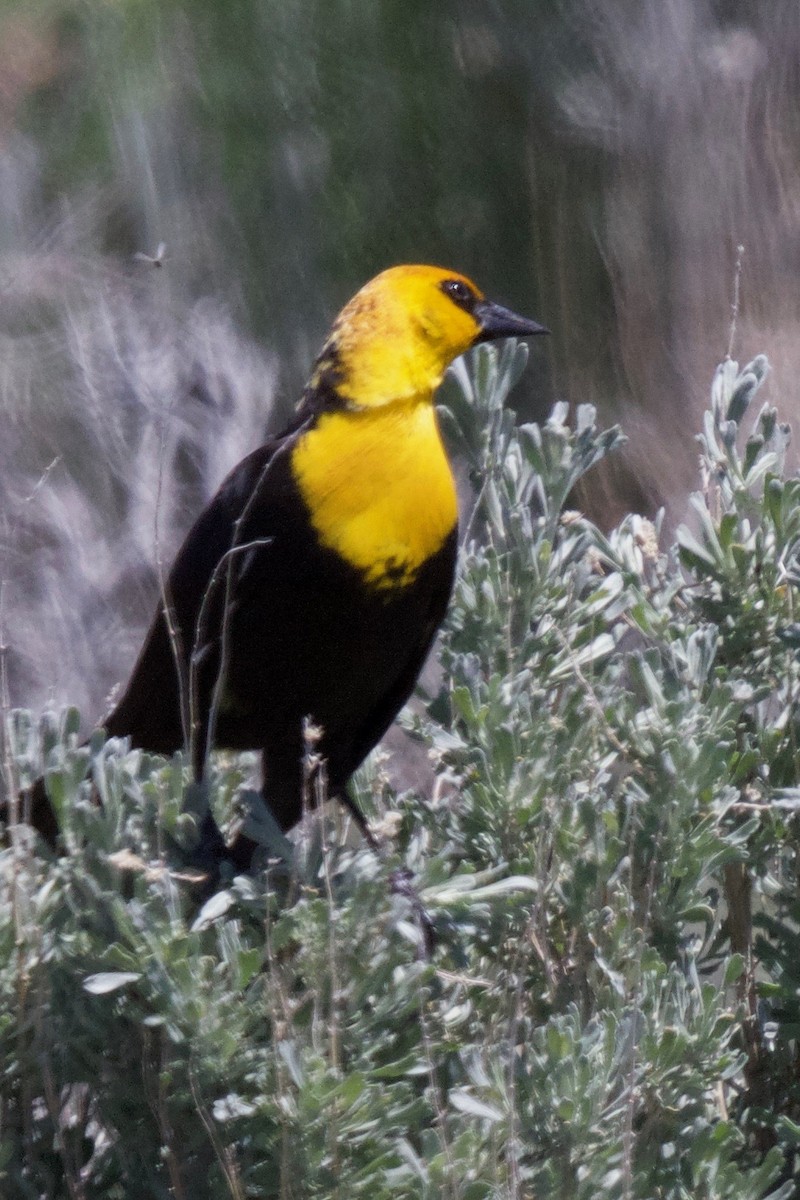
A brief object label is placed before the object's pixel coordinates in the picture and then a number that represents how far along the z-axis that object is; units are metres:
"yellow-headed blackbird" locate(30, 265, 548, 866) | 5.56
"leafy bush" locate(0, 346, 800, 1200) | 5.47
